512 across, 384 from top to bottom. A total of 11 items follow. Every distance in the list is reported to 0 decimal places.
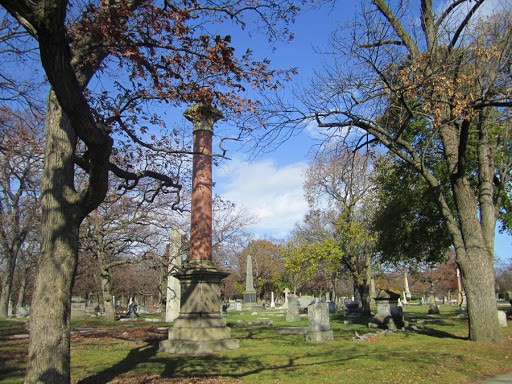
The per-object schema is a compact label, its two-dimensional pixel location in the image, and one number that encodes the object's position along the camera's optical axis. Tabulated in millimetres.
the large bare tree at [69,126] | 4535
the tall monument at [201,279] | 10797
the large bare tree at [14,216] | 24969
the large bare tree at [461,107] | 9875
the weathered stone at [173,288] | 21456
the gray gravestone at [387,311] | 16969
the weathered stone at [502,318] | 16125
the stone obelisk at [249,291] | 44156
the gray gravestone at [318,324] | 12773
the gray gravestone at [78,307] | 30359
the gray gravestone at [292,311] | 23875
